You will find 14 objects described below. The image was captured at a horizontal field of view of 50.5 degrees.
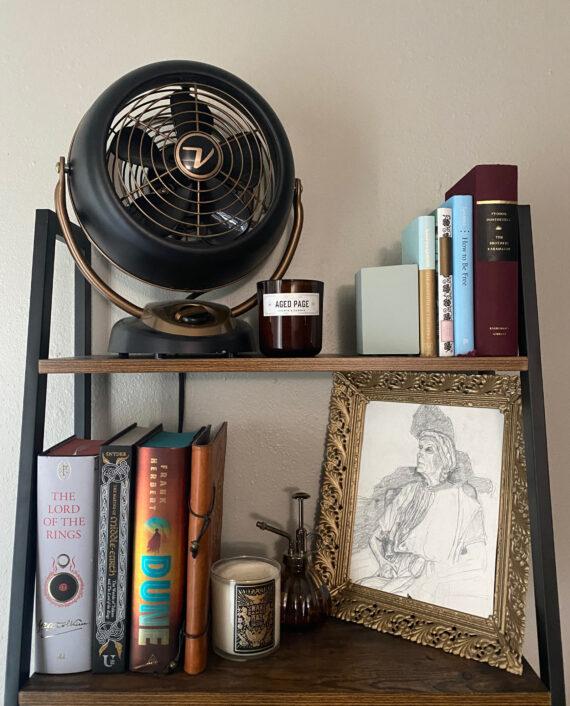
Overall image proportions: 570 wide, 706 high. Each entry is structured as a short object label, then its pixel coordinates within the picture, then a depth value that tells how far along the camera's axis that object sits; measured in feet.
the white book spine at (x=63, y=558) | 2.54
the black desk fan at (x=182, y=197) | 2.62
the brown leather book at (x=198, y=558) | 2.54
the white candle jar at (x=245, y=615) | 2.65
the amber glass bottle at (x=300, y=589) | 2.88
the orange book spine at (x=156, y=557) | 2.56
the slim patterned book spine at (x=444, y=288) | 2.64
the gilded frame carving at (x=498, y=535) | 2.63
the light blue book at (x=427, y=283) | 2.67
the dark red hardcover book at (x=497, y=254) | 2.56
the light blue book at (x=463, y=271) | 2.60
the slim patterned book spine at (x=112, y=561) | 2.55
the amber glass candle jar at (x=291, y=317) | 2.61
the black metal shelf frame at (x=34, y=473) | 2.46
